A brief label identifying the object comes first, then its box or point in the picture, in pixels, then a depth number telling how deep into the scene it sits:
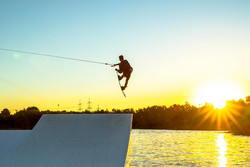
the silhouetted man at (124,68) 13.24
